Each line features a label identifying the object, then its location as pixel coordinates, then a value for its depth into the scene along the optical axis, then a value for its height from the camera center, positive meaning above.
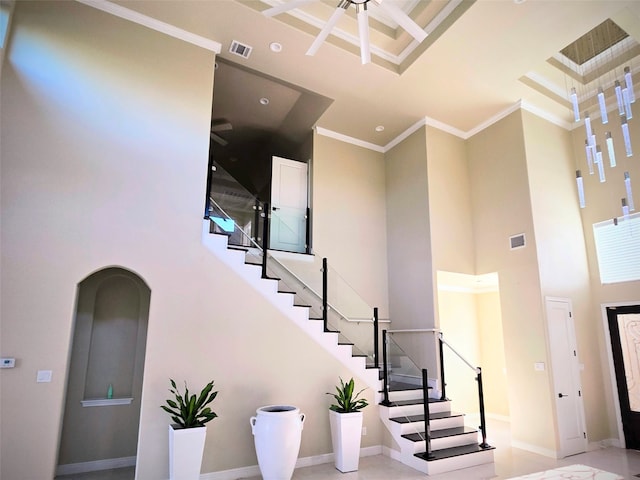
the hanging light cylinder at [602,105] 4.27 +2.51
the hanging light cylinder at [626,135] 3.97 +2.04
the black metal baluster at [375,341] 5.59 -0.23
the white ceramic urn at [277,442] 4.03 -1.24
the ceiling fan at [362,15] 3.53 +2.98
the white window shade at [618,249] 5.87 +1.23
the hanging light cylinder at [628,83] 4.02 +2.57
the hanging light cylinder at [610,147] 4.29 +2.02
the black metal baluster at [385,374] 5.27 -0.68
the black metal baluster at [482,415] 4.96 -1.19
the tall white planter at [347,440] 4.52 -1.37
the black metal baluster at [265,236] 5.11 +1.27
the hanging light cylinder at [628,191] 4.51 +1.60
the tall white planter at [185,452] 3.77 -1.26
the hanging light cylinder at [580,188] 4.54 +1.65
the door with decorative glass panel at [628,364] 5.68 -0.58
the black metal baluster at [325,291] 5.40 +0.51
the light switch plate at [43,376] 3.74 -0.50
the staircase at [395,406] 4.69 -1.12
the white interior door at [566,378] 5.35 -0.75
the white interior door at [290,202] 6.49 +2.32
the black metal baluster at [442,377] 5.66 -0.77
